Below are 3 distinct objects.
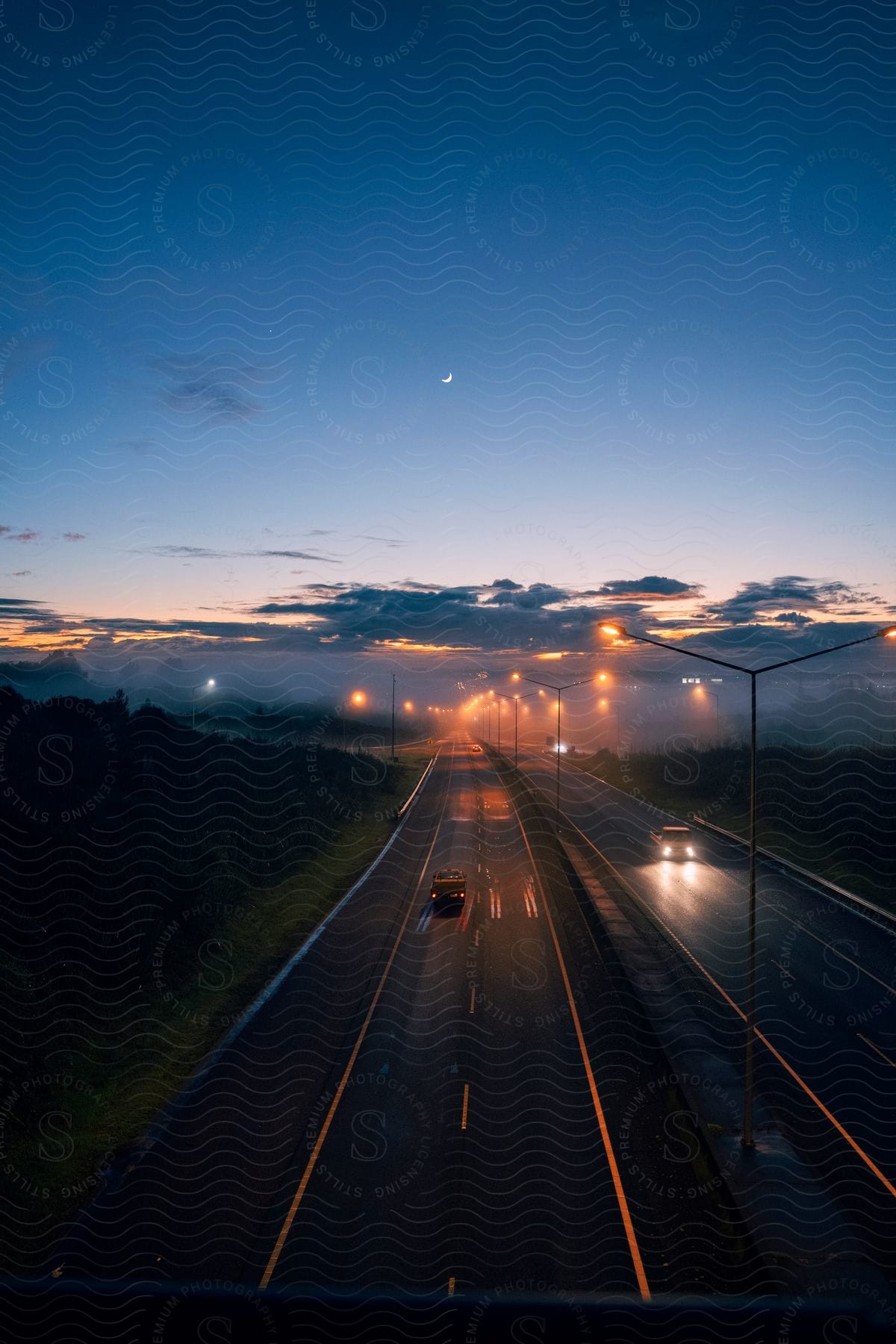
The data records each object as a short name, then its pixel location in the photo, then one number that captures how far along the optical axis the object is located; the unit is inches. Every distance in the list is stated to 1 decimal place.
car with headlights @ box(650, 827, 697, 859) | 1994.3
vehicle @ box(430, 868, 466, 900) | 1424.7
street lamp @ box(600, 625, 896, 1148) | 656.4
